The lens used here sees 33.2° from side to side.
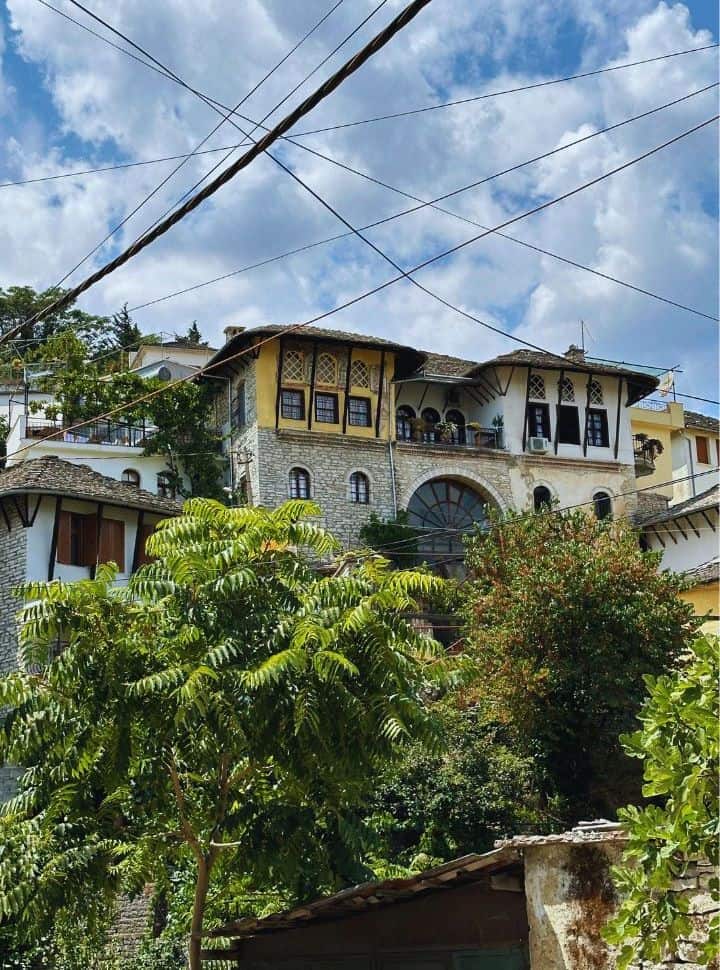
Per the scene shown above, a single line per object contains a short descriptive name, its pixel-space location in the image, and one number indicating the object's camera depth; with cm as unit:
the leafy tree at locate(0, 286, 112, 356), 5762
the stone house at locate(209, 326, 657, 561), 3822
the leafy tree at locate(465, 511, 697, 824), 2441
